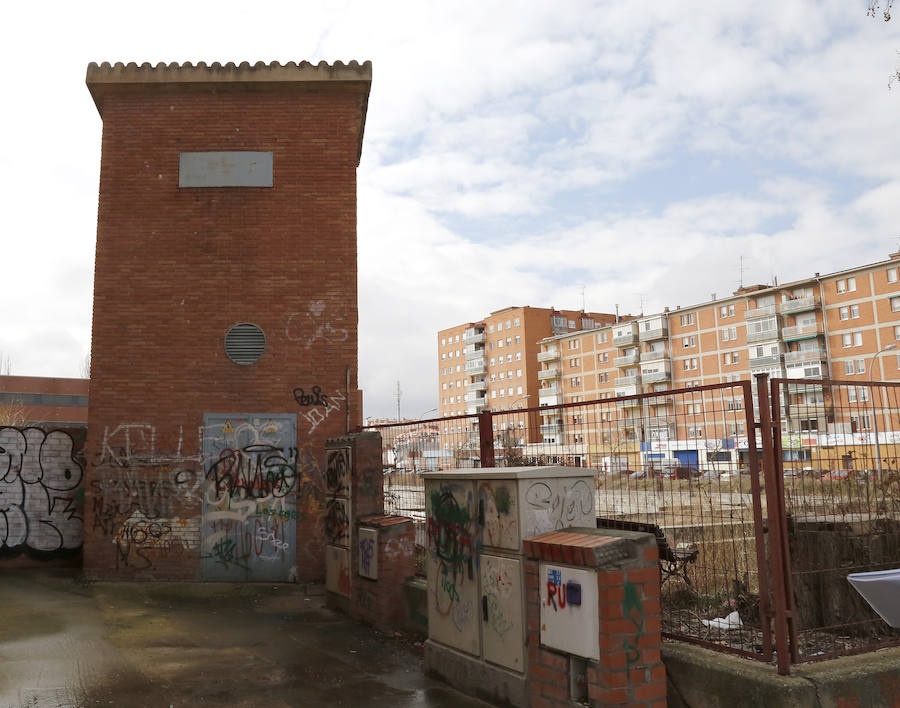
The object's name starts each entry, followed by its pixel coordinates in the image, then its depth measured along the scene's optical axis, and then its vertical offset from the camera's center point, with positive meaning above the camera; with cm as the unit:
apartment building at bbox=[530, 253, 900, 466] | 5669 +1052
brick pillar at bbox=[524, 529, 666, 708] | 434 -107
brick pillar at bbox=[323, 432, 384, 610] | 846 -51
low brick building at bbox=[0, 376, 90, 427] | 6106 +599
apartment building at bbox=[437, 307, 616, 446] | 9669 +1460
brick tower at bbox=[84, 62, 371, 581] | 1014 +214
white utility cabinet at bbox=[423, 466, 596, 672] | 512 -65
